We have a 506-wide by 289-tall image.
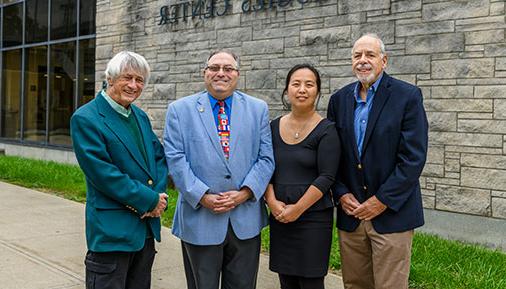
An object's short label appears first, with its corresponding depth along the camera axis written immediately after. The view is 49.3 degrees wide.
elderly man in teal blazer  2.73
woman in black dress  3.08
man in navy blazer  2.99
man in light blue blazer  3.04
